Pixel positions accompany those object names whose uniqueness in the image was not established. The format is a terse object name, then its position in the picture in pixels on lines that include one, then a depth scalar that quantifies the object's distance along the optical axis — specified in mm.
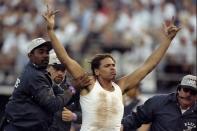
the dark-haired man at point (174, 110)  17250
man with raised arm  15867
